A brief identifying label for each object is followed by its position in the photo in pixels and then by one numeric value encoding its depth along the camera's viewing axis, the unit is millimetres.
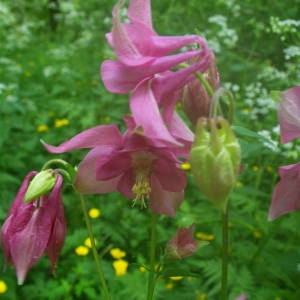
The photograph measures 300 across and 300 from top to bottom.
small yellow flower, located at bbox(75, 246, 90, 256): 511
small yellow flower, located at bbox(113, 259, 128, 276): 500
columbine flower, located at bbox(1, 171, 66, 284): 155
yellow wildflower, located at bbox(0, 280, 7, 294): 464
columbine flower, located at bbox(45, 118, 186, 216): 129
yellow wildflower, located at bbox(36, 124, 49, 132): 712
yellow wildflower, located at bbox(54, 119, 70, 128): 726
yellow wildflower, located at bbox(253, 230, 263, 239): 573
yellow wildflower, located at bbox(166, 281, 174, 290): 479
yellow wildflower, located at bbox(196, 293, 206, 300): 329
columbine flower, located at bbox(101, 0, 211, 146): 118
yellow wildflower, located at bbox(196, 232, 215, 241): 550
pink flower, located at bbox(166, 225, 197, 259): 169
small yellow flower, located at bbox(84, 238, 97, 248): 529
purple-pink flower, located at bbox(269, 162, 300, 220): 154
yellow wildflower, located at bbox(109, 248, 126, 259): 523
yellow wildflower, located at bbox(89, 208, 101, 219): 555
